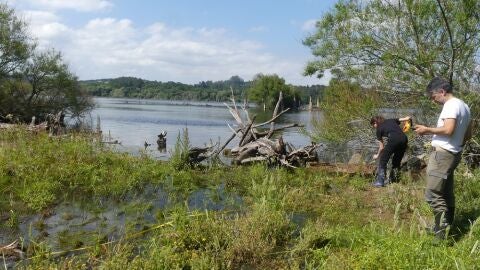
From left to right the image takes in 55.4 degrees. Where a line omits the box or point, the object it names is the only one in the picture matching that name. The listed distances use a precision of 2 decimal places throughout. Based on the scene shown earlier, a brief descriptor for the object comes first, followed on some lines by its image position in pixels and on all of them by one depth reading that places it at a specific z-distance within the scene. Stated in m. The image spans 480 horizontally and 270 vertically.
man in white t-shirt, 5.67
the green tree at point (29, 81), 31.64
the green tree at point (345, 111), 14.45
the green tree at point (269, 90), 97.12
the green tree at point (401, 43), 11.16
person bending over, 10.38
